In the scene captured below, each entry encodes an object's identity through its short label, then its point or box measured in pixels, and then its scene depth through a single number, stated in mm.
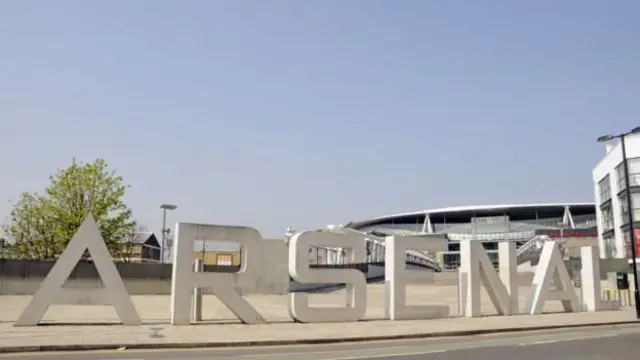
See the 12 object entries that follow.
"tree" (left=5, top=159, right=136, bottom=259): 42812
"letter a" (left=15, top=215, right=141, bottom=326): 18027
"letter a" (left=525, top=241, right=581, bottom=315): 26703
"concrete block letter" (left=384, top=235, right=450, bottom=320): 23125
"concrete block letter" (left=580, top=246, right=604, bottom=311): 29453
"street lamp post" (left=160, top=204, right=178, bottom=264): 50556
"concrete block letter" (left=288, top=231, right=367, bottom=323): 21062
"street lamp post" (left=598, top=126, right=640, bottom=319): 27153
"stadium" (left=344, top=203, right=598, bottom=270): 125188
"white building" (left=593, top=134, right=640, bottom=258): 54781
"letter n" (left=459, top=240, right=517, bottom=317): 24938
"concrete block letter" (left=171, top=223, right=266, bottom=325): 19578
